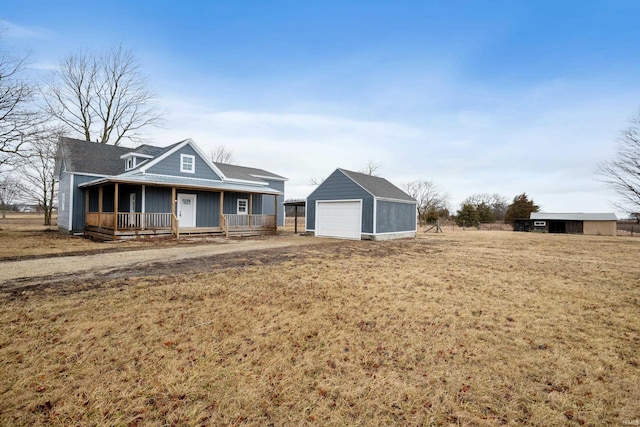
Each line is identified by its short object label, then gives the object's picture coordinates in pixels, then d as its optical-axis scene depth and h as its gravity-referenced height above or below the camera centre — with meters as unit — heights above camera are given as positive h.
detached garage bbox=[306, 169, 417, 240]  16.81 +0.56
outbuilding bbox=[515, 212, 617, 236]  33.75 -0.23
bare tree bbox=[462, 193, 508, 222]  57.01 +3.82
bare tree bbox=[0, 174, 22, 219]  16.20 +2.00
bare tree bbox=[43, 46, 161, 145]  25.95 +11.03
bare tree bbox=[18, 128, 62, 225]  24.98 +2.41
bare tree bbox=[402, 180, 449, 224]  46.53 +3.94
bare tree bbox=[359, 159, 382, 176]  45.16 +7.93
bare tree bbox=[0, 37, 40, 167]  13.91 +5.30
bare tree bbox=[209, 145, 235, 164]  48.28 +10.31
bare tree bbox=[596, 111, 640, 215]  23.84 +4.48
